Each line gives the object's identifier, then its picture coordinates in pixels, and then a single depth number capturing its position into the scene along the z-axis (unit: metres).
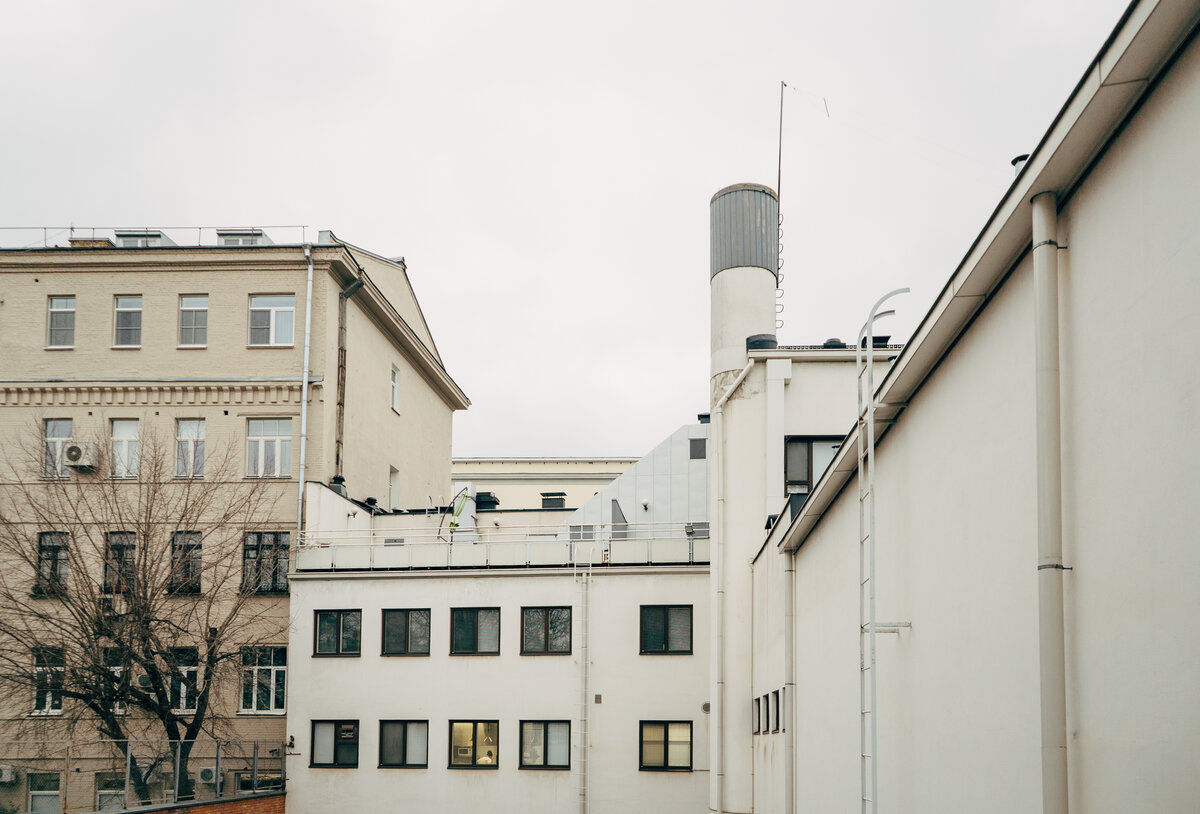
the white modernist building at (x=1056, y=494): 5.46
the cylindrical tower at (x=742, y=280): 24.39
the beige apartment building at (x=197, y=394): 32.31
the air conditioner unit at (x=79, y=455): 32.98
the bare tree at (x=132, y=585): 28.56
